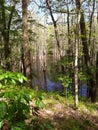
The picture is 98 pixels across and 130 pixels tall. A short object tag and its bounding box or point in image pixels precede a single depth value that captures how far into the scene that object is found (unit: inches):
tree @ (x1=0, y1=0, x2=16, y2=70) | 318.3
